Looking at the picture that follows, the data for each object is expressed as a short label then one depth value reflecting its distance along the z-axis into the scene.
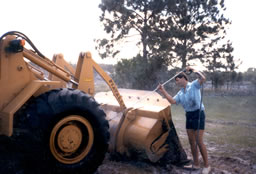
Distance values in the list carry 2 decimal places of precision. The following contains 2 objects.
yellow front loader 2.92
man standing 4.53
